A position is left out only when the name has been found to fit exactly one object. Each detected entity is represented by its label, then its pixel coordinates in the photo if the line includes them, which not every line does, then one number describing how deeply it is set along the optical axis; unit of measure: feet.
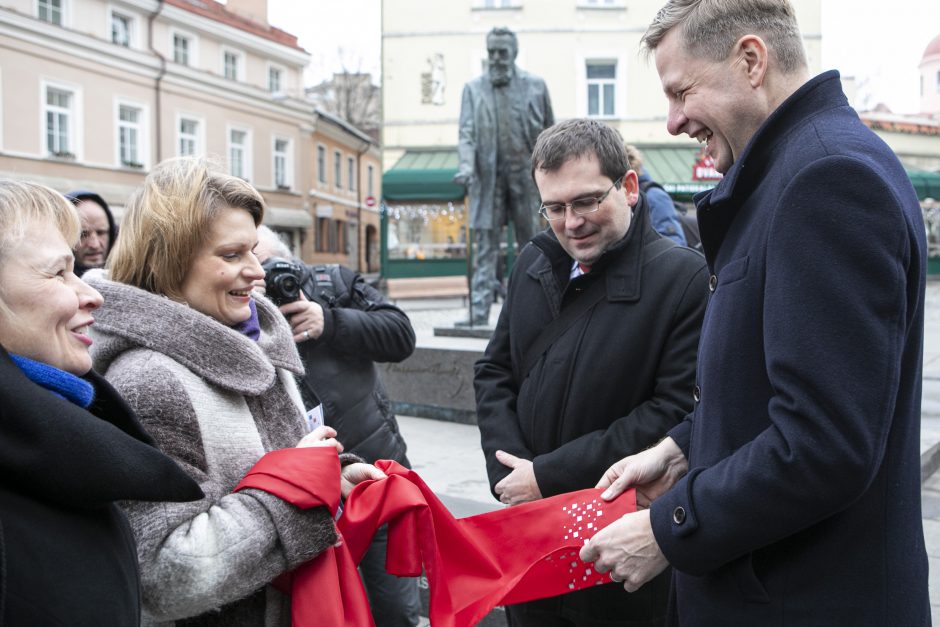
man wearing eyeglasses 7.68
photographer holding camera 9.96
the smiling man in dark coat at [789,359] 4.49
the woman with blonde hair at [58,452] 4.09
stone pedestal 22.30
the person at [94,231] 13.61
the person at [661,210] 18.20
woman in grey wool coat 5.65
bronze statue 25.81
